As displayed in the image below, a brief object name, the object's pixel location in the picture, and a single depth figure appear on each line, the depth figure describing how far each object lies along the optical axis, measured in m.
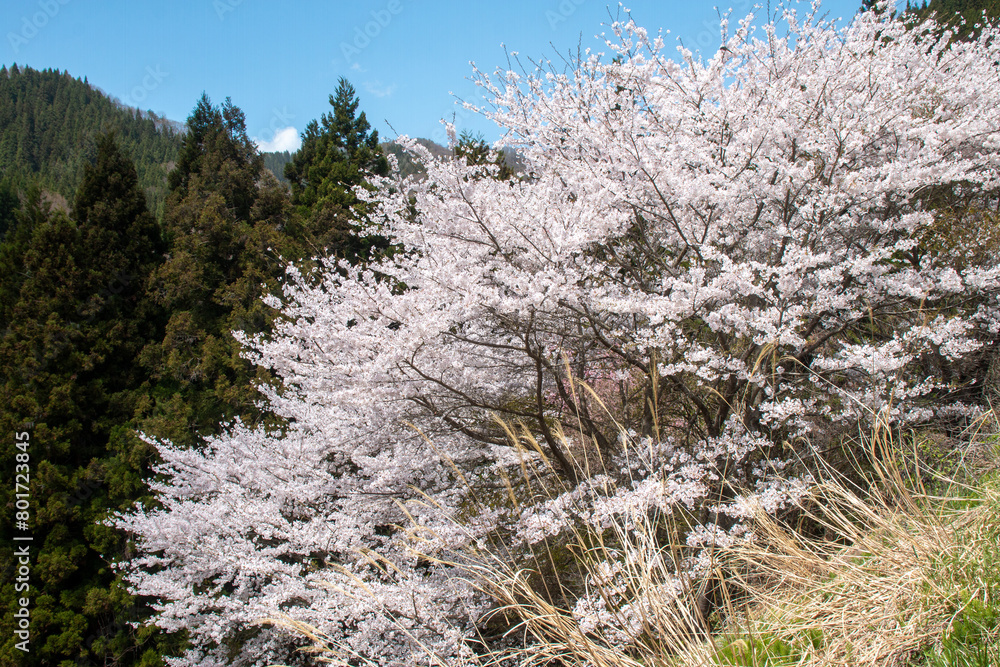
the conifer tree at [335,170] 12.97
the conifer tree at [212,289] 11.66
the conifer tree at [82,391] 10.34
